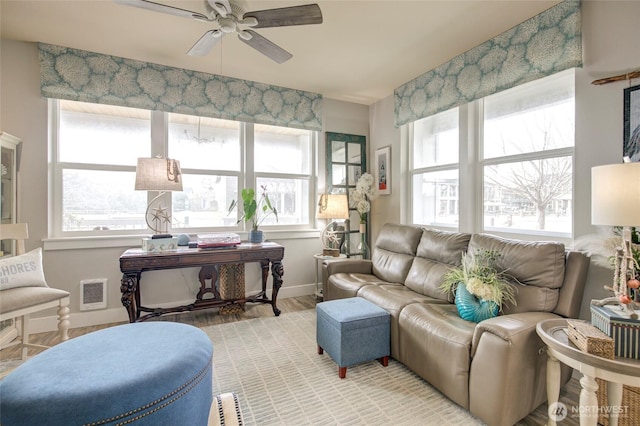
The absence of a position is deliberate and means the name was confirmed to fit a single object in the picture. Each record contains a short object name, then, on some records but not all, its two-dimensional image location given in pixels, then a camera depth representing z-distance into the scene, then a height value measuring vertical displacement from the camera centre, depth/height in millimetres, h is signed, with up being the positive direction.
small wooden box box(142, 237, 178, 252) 2815 -333
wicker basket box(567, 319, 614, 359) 1233 -589
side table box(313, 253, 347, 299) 3703 -751
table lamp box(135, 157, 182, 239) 2672 +353
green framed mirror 4199 +685
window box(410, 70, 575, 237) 2324 +497
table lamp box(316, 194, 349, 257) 3697 +41
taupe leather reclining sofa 1535 -764
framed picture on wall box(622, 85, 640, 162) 1810 +573
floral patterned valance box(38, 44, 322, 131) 2840 +1417
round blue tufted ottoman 1000 -679
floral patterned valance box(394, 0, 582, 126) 2113 +1361
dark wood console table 2656 -550
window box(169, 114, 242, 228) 3426 +552
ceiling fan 1769 +1300
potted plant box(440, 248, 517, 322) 1921 -537
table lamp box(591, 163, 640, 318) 1271 +23
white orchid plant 3992 +253
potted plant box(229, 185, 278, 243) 3279 +26
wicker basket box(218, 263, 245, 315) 3434 -884
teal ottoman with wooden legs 2059 -930
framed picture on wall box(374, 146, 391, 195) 4078 +623
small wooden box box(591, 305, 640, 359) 1222 -545
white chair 1976 -678
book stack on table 3000 -323
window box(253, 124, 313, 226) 3861 +599
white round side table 1176 -710
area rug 1691 -1240
